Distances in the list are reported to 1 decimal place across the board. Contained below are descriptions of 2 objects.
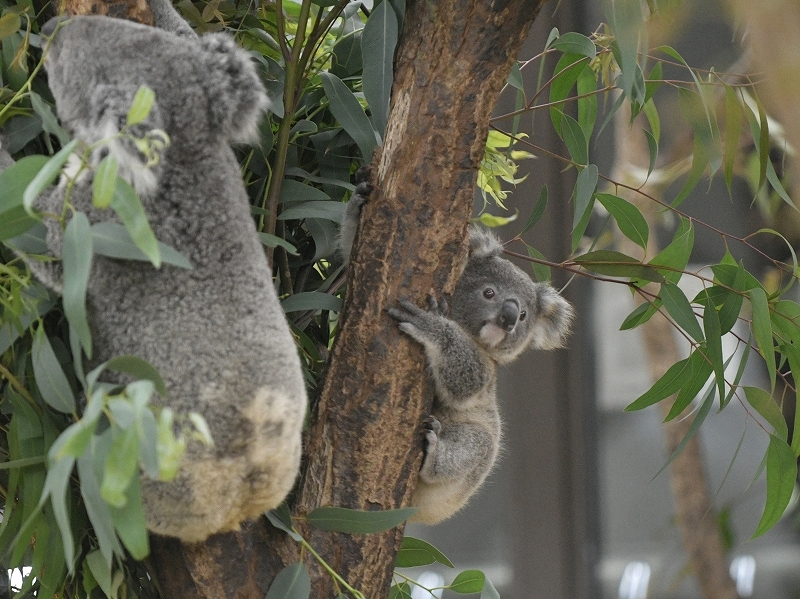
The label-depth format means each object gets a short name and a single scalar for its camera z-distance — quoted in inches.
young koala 320.9
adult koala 311.3
